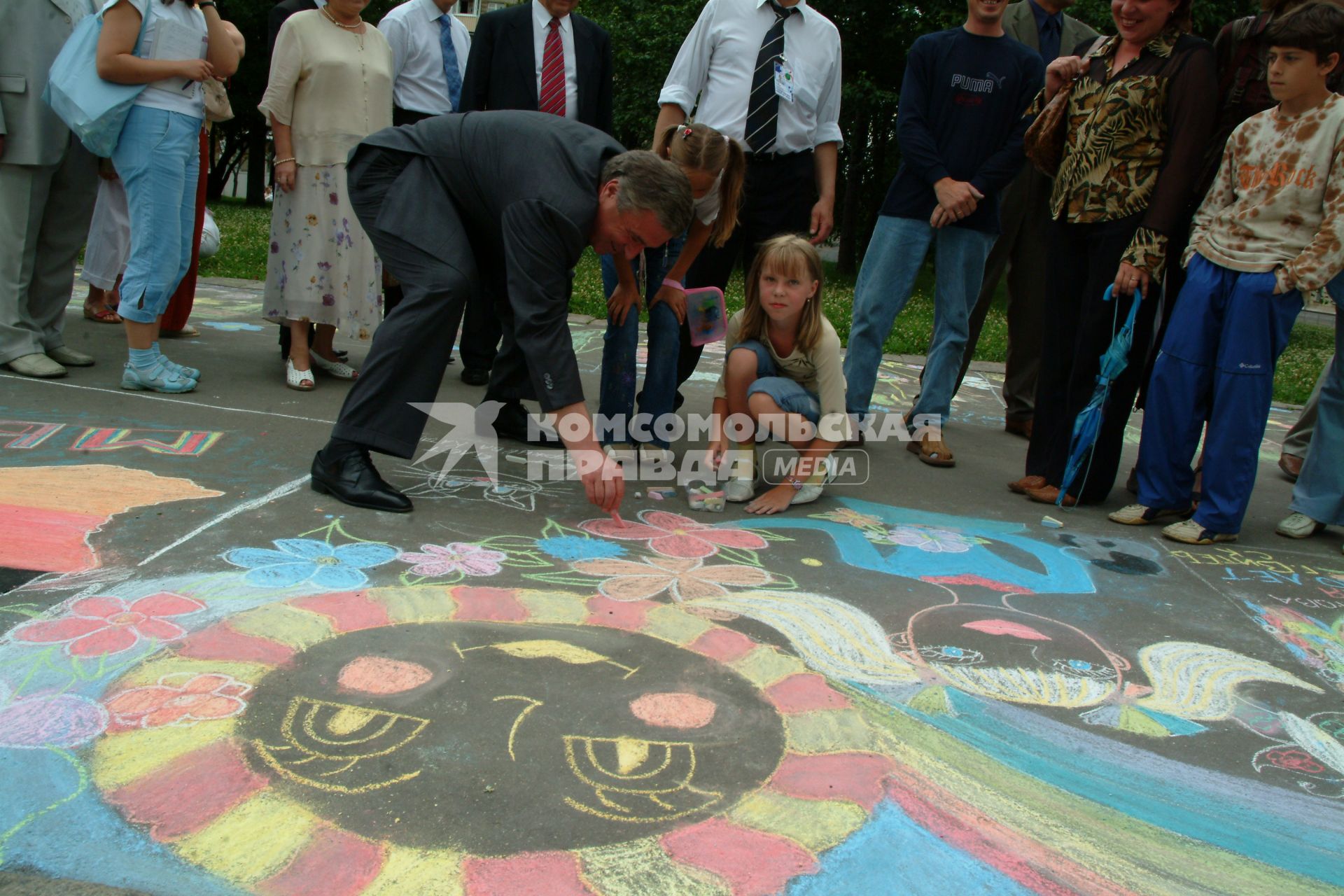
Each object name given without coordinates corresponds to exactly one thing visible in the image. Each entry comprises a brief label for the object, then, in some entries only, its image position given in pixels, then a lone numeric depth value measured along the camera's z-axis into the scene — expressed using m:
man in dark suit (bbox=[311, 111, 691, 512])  2.77
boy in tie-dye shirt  3.17
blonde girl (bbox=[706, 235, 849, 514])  3.50
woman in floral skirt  4.17
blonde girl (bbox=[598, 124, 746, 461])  3.44
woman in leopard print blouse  3.42
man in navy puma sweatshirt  4.05
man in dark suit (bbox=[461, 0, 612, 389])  4.27
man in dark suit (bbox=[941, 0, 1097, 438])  4.76
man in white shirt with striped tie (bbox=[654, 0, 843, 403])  3.95
